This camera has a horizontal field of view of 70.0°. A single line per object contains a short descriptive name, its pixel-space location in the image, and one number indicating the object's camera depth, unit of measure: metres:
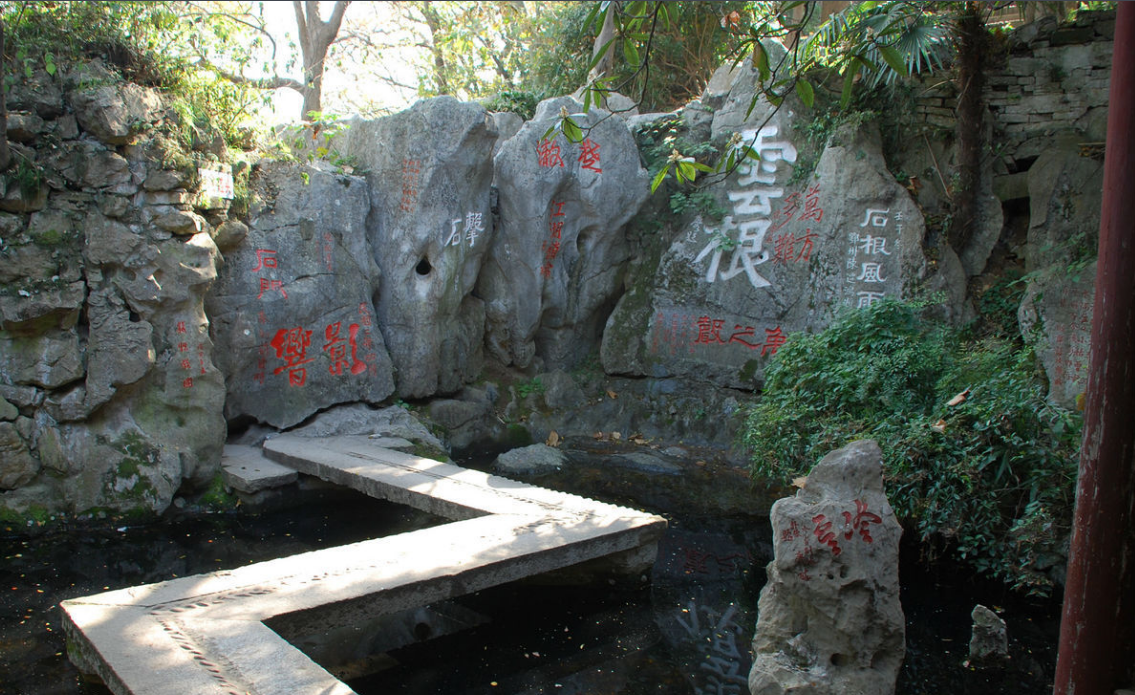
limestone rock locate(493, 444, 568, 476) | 7.34
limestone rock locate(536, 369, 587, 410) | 9.05
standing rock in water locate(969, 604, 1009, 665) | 4.09
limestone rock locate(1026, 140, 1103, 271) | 7.27
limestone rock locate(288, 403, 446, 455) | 7.18
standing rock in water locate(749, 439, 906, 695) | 3.19
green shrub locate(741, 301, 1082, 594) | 4.65
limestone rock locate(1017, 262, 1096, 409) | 5.43
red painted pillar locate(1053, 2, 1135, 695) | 2.30
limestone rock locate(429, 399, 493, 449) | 8.24
